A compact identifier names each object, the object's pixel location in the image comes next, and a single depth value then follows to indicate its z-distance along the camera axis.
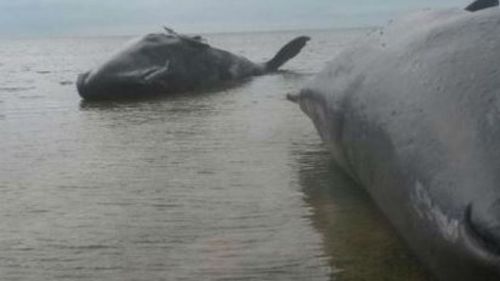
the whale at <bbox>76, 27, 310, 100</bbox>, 12.06
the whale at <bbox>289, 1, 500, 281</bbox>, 2.35
